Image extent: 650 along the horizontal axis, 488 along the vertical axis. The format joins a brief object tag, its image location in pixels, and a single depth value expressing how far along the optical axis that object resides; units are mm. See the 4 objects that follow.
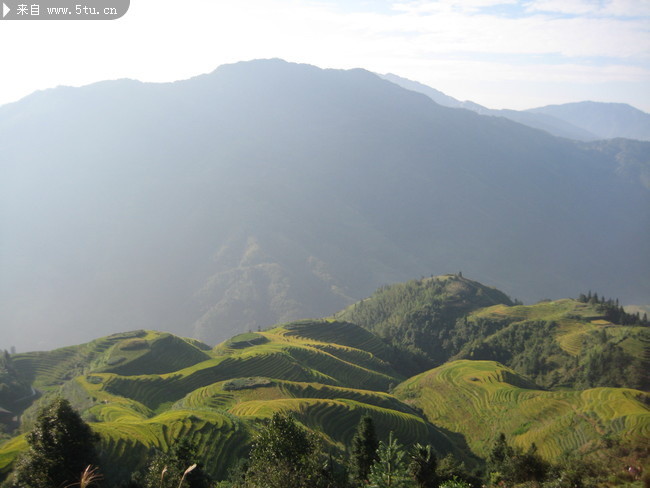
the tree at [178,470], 31766
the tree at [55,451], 32219
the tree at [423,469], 37281
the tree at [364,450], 40938
